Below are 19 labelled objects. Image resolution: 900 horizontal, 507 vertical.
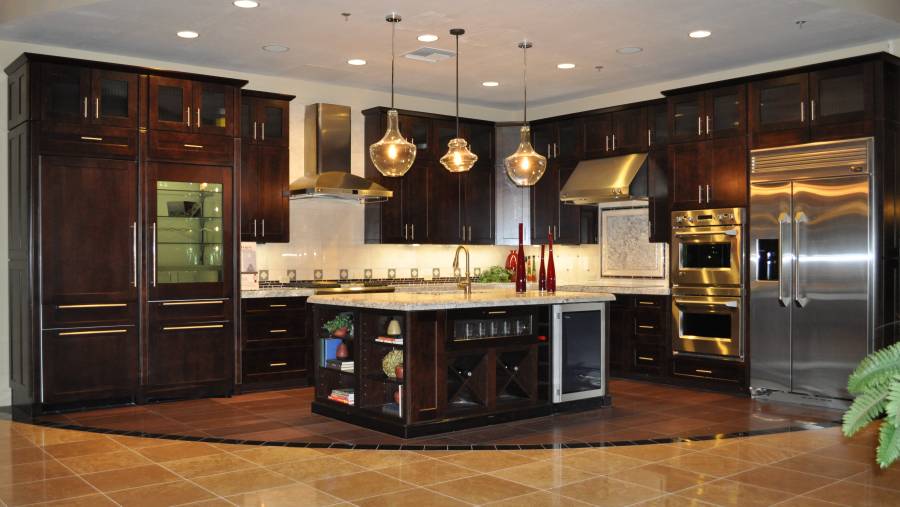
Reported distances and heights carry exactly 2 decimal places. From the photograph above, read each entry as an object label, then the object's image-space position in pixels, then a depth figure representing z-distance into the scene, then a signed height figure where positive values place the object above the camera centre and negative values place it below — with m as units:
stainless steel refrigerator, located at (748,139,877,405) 6.57 -0.11
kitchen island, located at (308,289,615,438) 5.58 -0.71
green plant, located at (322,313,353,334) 6.12 -0.48
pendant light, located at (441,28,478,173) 6.45 +0.75
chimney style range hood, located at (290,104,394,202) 8.02 +0.98
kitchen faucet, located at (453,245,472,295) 6.04 -0.24
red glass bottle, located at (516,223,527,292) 6.59 -0.16
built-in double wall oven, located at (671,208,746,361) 7.35 -0.25
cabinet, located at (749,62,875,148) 6.66 +1.21
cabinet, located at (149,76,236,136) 6.93 +1.25
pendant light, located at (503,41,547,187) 6.37 +0.68
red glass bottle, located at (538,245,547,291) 6.93 -0.21
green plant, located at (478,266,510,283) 9.70 -0.23
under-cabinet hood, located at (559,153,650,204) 8.29 +0.73
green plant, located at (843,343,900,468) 1.64 -0.29
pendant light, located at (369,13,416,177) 5.91 +0.72
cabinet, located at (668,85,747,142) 7.43 +1.26
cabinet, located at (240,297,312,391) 7.53 -0.79
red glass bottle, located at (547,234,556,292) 6.81 -0.18
